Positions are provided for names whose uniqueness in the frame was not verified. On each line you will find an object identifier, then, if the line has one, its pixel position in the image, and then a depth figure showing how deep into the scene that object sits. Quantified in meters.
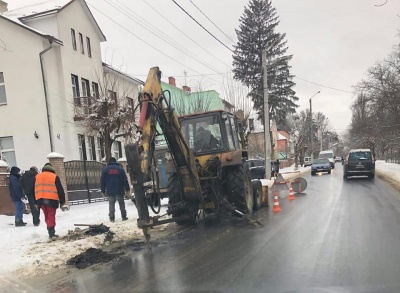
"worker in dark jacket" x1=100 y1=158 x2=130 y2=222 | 11.00
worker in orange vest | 8.99
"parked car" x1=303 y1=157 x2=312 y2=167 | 62.69
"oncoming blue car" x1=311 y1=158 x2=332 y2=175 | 33.21
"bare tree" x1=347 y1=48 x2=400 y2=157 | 26.28
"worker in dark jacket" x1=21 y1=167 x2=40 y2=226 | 11.12
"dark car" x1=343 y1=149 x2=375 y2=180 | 23.22
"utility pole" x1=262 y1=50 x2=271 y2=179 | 23.61
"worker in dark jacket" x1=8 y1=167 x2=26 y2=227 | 10.72
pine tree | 40.16
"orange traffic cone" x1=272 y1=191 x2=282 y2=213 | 11.72
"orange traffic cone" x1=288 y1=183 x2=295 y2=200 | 14.53
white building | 19.16
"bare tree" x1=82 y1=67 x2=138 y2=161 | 16.48
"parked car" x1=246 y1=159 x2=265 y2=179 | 26.22
